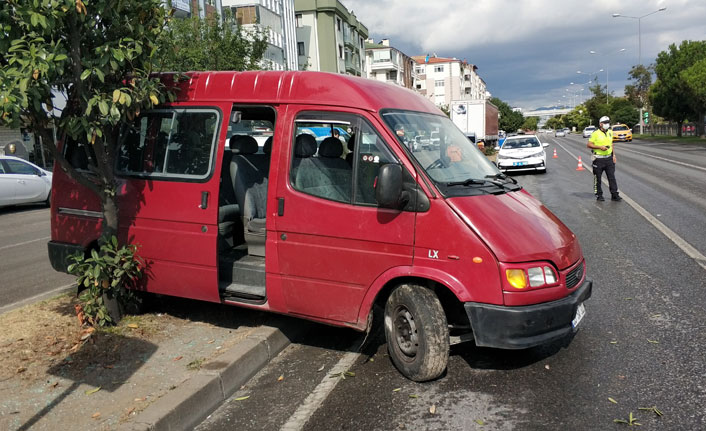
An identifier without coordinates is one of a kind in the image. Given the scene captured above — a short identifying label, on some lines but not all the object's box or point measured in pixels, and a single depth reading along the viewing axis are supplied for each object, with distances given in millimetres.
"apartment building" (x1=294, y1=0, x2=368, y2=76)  63438
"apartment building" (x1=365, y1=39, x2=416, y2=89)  87812
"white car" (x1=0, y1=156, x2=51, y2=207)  16953
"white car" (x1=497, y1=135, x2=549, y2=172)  22859
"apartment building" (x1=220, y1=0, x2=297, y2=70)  42625
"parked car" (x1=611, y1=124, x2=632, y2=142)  61688
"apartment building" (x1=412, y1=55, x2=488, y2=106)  129125
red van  4207
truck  39625
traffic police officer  13477
